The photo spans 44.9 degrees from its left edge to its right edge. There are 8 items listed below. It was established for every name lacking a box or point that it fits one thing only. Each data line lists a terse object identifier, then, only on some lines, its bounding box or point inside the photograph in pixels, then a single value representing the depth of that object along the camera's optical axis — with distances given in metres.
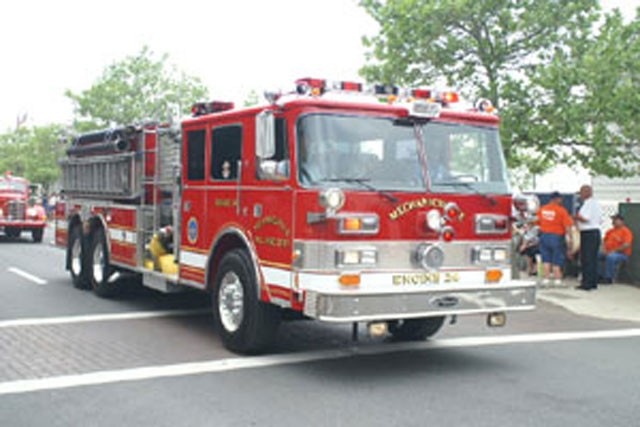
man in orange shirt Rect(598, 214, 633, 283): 13.90
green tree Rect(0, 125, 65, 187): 57.75
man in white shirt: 13.16
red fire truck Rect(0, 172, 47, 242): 24.20
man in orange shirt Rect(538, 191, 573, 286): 13.66
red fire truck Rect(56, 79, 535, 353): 6.71
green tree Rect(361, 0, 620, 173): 16.84
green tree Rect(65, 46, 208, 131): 42.59
